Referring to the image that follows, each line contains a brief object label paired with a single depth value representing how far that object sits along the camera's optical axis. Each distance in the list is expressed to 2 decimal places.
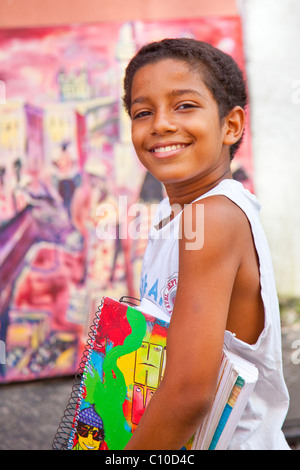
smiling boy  1.00
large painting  3.38
